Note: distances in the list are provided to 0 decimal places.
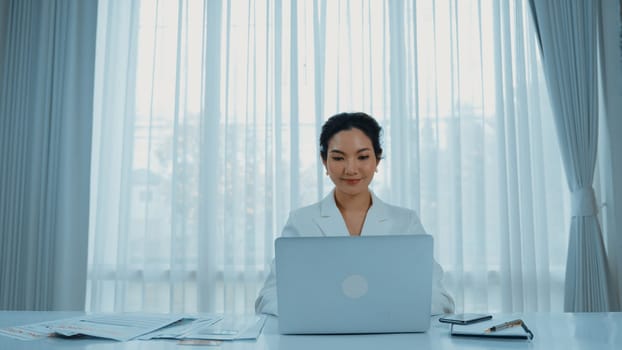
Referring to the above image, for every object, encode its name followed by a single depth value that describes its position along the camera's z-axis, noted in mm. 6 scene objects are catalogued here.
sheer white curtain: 2855
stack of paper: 1219
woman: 2094
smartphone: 1325
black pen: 1207
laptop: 1177
